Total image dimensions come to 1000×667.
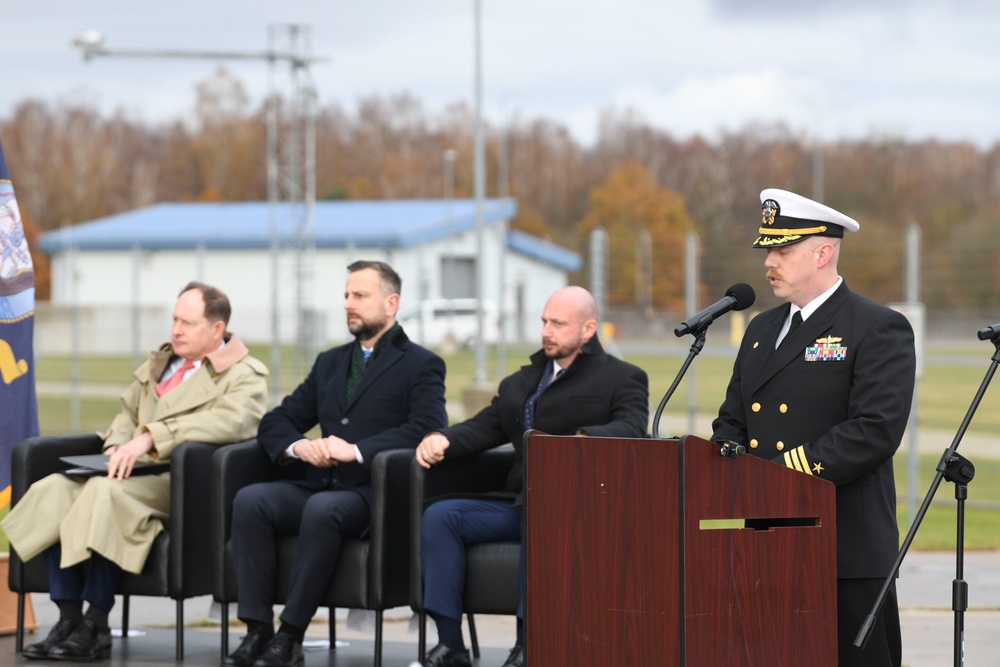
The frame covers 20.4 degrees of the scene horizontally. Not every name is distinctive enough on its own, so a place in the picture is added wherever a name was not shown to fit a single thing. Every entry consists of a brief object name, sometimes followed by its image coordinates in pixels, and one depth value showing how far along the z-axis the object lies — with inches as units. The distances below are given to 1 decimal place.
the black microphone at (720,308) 297.6
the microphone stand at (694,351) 289.4
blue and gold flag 526.3
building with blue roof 1446.0
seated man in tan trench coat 453.9
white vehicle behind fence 1544.9
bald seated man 418.0
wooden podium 277.3
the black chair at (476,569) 420.1
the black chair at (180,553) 456.6
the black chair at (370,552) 431.8
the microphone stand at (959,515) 285.8
